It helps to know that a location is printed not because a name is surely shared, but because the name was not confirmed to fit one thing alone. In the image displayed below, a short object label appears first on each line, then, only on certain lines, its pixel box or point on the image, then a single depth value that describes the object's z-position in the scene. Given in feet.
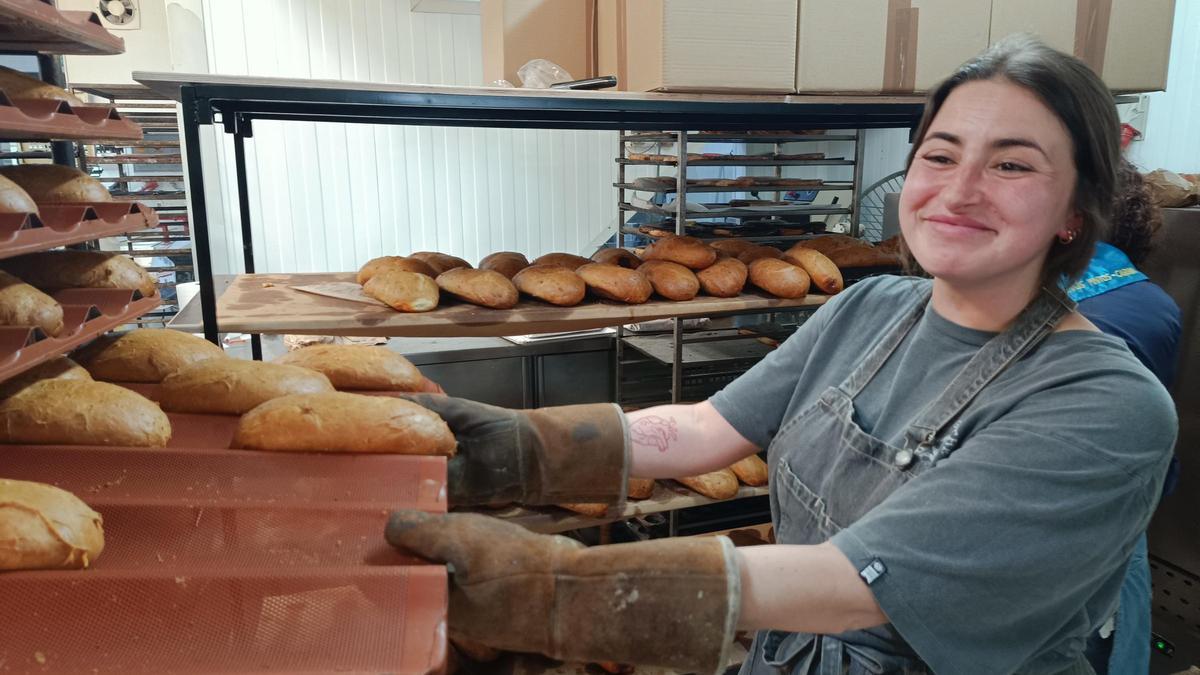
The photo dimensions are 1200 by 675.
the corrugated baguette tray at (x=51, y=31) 2.90
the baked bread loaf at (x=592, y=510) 8.04
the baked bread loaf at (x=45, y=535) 2.19
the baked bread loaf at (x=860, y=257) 8.93
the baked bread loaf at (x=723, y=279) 7.98
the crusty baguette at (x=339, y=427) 3.03
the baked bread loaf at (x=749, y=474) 8.77
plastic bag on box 7.54
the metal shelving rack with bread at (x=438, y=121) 5.67
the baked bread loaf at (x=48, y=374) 3.10
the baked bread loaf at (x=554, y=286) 7.22
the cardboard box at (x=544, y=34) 8.08
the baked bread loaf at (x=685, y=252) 8.19
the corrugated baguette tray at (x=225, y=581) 1.98
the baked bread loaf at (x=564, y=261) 8.09
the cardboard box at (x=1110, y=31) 7.64
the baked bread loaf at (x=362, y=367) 4.10
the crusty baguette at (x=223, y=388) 3.43
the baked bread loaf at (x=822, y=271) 8.29
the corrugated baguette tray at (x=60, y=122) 2.83
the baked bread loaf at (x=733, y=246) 8.96
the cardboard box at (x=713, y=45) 6.61
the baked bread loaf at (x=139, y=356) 3.79
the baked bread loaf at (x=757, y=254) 8.76
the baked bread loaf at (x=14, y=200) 2.88
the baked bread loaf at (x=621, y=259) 8.46
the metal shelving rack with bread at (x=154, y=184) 10.40
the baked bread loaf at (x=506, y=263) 8.13
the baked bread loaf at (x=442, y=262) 8.13
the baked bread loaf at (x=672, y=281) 7.72
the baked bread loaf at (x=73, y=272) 3.95
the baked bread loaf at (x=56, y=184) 3.61
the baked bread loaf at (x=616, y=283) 7.46
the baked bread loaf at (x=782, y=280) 8.00
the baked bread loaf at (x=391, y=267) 7.73
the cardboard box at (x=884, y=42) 7.01
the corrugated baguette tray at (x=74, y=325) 2.74
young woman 2.70
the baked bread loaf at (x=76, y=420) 2.91
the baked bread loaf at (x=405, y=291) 6.75
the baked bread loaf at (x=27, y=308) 3.01
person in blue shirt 4.81
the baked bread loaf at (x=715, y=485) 8.30
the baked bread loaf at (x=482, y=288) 7.00
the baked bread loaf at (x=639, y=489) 8.17
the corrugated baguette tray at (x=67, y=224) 2.79
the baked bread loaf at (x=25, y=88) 3.26
